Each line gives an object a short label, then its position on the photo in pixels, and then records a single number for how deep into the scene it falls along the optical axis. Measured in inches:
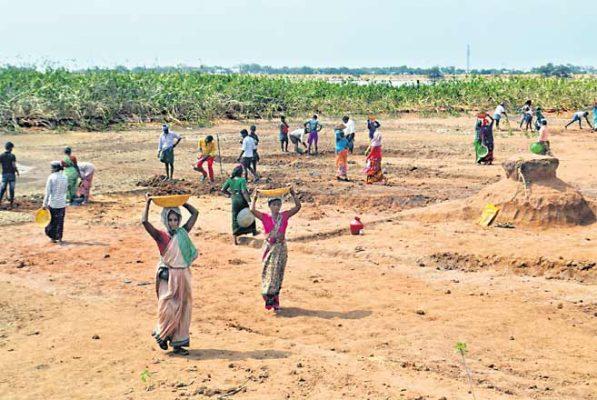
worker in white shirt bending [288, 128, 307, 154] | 1078.4
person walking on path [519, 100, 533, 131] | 1334.9
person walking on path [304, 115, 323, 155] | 1050.1
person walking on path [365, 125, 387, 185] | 805.2
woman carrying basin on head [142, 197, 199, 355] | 350.3
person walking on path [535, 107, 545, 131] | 1238.1
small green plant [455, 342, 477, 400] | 292.4
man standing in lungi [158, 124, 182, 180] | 840.3
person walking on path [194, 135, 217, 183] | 830.5
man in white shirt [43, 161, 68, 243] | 576.7
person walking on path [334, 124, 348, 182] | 829.8
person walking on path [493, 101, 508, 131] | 1274.6
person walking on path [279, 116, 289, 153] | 1083.9
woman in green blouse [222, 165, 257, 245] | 578.9
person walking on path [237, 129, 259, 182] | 817.5
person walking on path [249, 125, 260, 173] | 843.1
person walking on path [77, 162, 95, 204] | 732.0
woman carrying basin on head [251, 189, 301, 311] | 420.8
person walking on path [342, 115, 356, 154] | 944.5
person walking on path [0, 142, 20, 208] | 695.7
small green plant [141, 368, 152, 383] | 323.6
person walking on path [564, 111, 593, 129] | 1352.1
